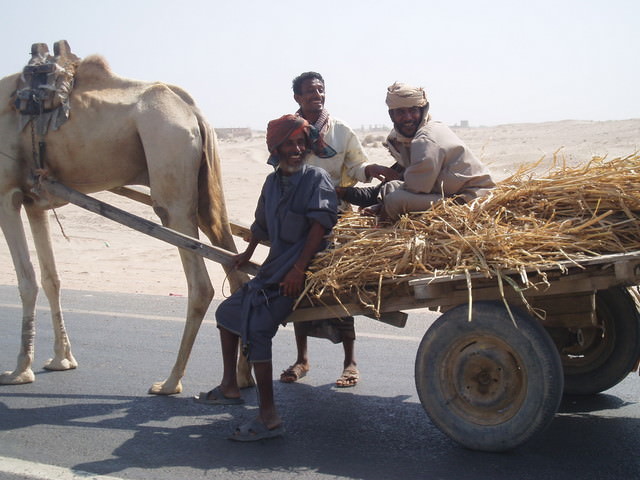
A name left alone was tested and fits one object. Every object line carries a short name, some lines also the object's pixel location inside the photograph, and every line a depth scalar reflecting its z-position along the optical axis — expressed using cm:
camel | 580
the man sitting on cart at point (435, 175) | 470
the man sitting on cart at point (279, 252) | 465
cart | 402
